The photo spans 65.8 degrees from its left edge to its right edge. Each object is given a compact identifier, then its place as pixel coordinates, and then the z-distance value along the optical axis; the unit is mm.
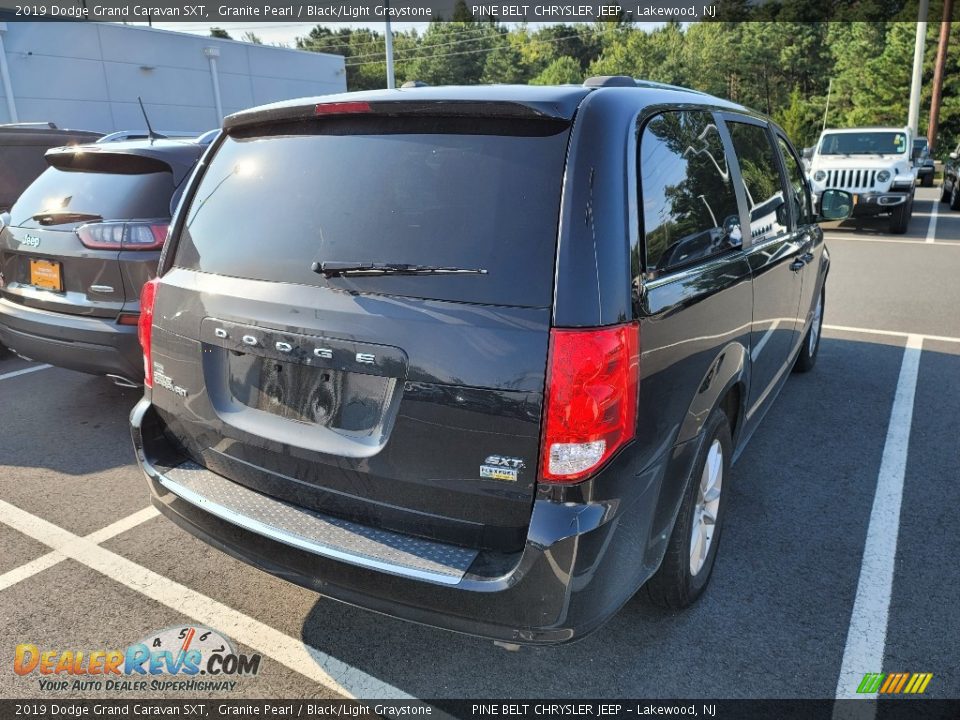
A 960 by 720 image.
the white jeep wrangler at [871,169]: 14039
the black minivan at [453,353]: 1983
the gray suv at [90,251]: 4301
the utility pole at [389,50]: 24491
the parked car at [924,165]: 26120
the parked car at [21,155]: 6219
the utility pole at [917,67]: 23469
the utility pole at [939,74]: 30703
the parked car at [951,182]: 18527
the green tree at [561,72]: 70500
